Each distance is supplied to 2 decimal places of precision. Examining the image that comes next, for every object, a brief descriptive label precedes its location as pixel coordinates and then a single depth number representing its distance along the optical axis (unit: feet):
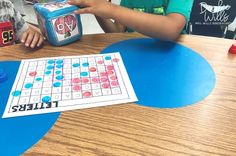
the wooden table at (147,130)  1.43
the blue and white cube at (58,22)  2.27
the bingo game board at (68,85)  1.74
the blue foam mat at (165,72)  1.83
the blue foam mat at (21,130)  1.44
